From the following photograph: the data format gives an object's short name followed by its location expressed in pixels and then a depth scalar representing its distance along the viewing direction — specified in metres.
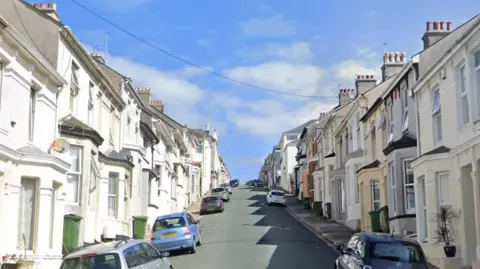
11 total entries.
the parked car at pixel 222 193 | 59.86
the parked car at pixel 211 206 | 46.94
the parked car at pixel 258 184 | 100.61
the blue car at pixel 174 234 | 23.27
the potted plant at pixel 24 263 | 14.08
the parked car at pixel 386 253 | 12.58
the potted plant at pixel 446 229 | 16.42
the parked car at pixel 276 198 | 54.75
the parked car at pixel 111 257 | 12.05
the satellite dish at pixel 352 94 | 44.05
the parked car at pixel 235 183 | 110.19
